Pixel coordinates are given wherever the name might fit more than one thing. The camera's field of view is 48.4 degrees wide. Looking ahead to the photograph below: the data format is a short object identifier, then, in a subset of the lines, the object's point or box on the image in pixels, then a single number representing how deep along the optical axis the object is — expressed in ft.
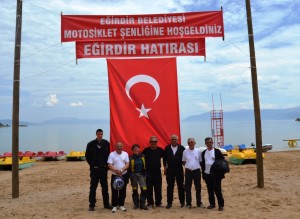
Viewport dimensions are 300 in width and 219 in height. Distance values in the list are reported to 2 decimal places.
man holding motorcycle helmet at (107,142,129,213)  24.97
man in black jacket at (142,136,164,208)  25.48
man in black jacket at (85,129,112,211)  25.45
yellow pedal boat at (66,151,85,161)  76.56
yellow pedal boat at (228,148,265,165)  55.67
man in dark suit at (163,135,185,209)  25.43
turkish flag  27.48
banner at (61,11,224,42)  28.37
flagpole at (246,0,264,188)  31.94
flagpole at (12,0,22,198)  30.35
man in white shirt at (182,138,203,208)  25.20
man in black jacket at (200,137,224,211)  24.52
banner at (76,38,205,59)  28.50
